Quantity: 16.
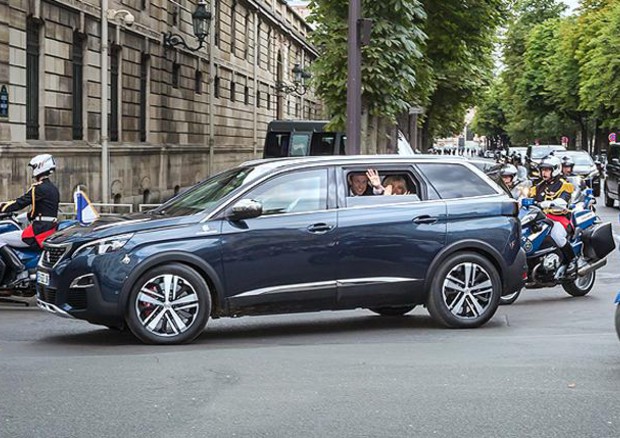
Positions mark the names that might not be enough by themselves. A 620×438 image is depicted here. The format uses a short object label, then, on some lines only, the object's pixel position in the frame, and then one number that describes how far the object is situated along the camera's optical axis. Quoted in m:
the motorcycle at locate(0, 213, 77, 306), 11.51
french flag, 12.65
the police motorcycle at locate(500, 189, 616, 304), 12.47
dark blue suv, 8.80
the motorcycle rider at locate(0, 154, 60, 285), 11.41
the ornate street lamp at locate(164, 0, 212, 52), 28.02
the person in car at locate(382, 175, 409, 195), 9.84
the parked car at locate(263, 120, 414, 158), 27.17
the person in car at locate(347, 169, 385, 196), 9.70
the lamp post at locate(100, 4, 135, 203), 25.08
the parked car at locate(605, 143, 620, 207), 30.34
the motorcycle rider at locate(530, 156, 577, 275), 12.66
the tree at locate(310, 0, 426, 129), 19.72
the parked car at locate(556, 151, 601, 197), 34.56
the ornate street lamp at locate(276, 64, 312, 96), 44.78
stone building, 22.09
